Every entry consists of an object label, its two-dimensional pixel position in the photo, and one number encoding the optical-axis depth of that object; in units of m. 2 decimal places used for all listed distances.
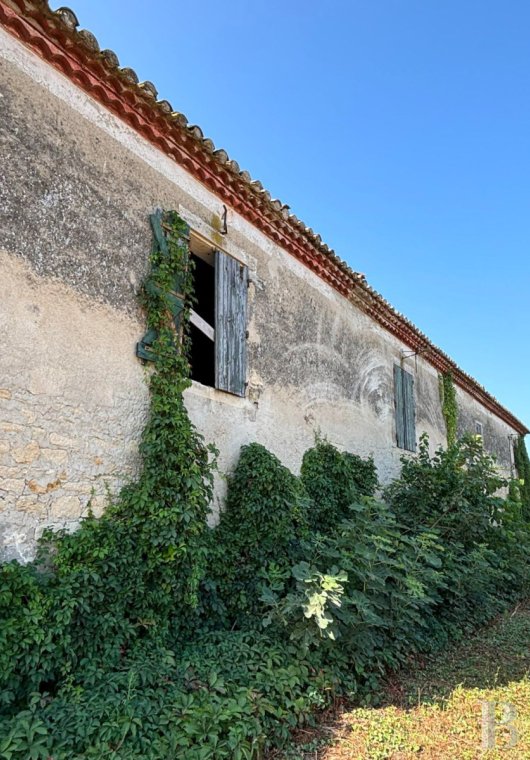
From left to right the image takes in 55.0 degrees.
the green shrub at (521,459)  19.00
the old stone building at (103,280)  3.89
